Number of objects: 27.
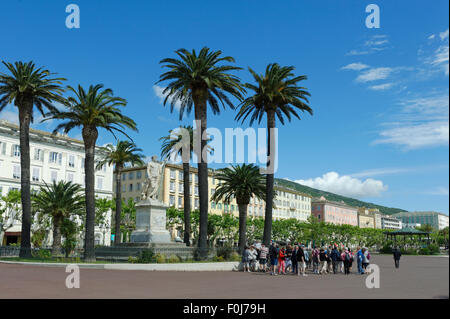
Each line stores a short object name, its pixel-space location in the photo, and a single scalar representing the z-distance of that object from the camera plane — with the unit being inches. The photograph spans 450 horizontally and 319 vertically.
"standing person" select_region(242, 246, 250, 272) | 971.3
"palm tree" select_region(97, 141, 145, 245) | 1925.4
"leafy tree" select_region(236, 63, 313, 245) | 1266.0
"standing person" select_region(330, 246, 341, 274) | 947.9
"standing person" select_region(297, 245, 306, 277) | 872.9
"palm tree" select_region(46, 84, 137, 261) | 1142.3
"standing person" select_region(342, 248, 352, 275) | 919.0
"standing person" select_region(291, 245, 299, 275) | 895.7
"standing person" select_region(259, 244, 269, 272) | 956.6
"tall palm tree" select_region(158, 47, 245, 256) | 1196.5
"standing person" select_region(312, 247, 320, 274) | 959.2
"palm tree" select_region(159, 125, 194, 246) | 1752.0
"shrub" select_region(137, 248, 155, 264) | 919.0
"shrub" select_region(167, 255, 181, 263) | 969.9
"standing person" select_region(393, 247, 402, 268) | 1139.9
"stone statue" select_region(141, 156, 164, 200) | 1152.2
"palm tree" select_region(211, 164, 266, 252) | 1551.4
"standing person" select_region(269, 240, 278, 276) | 888.5
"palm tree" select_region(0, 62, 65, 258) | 1278.3
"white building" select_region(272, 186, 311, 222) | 4598.9
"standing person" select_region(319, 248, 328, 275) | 940.7
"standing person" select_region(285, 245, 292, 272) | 912.3
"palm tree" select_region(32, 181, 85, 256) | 1504.7
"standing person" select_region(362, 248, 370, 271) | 930.6
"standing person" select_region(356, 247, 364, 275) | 920.9
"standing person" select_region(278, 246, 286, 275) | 901.8
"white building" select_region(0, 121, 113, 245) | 2420.0
